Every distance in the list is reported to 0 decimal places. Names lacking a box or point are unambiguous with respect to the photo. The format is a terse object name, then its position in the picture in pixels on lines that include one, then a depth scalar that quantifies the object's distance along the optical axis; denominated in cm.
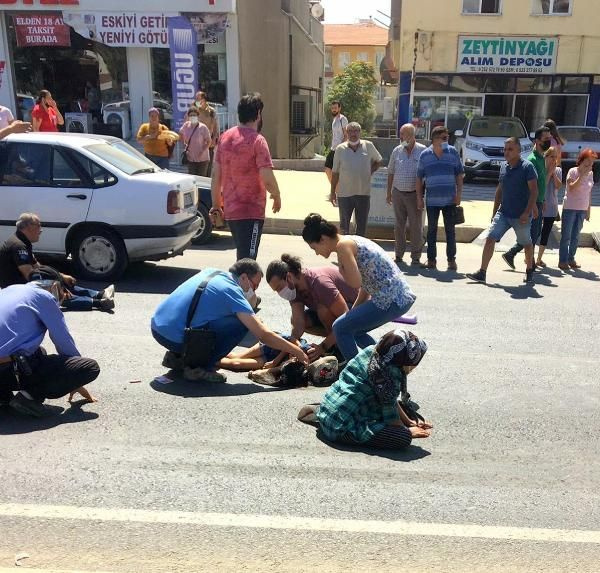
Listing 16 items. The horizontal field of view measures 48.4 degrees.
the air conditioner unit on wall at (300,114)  2438
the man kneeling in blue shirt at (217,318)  495
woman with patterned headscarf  395
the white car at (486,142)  1877
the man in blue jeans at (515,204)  826
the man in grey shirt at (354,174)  920
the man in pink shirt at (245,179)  645
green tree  4391
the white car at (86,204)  771
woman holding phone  1330
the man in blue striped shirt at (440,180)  884
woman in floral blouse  483
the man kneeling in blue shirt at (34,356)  418
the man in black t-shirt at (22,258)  605
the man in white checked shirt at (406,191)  921
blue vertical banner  1802
